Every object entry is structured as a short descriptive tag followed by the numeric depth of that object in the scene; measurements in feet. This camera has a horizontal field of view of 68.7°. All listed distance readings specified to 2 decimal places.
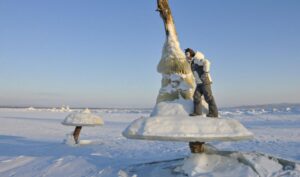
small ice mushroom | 26.59
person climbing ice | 14.43
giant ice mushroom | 12.64
